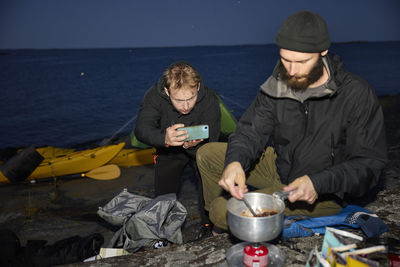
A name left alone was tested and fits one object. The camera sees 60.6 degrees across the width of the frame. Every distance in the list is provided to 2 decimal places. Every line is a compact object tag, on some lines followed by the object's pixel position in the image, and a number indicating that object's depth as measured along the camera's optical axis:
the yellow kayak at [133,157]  9.02
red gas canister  2.35
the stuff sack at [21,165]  8.06
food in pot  2.30
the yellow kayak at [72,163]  8.25
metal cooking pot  2.06
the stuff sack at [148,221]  3.58
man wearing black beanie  2.50
